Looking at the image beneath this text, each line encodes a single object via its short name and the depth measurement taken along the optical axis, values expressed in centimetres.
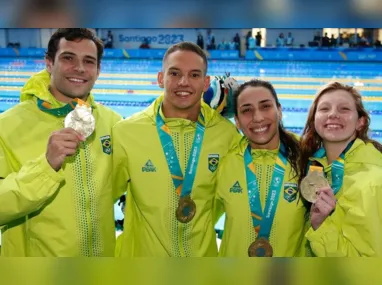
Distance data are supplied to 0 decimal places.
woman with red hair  146
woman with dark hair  190
